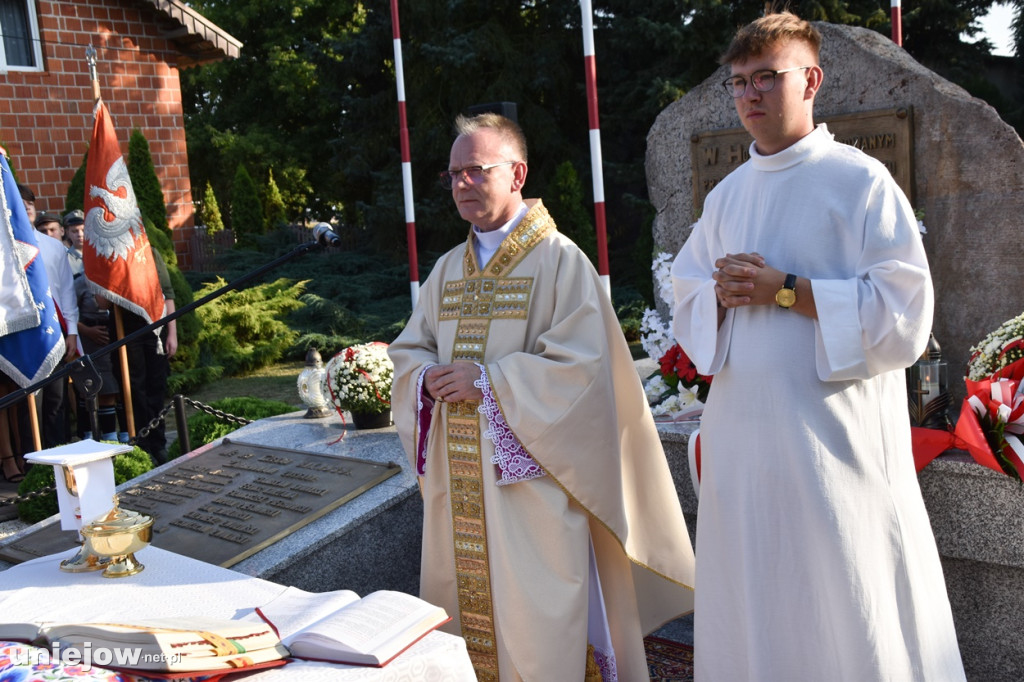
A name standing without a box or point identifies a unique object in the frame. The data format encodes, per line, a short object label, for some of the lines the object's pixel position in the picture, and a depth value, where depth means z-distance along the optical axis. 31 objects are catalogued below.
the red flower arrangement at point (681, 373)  4.04
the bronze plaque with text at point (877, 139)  3.99
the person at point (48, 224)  6.93
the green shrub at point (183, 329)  10.55
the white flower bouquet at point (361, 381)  4.71
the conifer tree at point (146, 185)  12.05
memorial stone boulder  3.82
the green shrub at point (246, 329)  11.84
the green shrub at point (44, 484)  5.20
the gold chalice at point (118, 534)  2.83
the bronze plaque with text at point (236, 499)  3.77
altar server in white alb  2.43
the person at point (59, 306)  6.37
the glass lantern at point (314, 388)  5.18
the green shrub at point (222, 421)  5.97
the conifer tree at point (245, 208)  18.58
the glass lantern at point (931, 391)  3.53
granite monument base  3.22
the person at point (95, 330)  6.87
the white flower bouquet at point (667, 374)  4.13
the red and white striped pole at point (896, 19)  4.23
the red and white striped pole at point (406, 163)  5.72
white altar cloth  2.24
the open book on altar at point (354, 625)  2.11
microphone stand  3.59
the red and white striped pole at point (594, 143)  4.59
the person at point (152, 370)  6.77
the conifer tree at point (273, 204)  21.41
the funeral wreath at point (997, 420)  3.12
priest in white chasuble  3.09
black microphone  3.47
